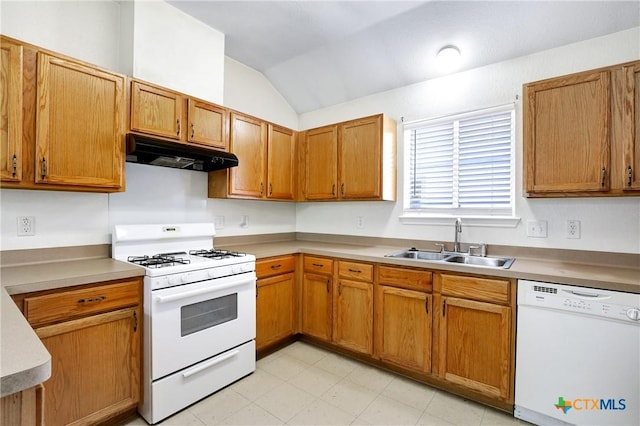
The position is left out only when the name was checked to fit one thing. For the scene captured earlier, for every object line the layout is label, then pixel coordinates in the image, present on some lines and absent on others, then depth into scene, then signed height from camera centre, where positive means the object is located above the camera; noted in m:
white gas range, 1.86 -0.67
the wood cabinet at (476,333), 1.93 -0.77
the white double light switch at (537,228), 2.32 -0.09
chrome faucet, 2.59 -0.16
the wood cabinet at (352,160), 2.84 +0.52
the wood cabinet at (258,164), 2.77 +0.49
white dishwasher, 1.60 -0.77
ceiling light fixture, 2.52 +1.30
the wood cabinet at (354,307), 2.54 -0.79
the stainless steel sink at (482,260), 2.31 -0.35
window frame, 2.48 +0.06
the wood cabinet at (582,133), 1.81 +0.51
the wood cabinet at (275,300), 2.62 -0.76
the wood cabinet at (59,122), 1.65 +0.52
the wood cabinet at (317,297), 2.79 -0.76
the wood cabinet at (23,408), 0.67 -0.43
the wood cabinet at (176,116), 2.16 +0.73
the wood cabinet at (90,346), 1.55 -0.73
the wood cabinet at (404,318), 2.25 -0.78
